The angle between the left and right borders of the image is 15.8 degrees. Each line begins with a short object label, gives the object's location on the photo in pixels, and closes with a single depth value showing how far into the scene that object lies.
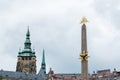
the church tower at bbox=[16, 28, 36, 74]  158.62
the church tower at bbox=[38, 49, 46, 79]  151.50
